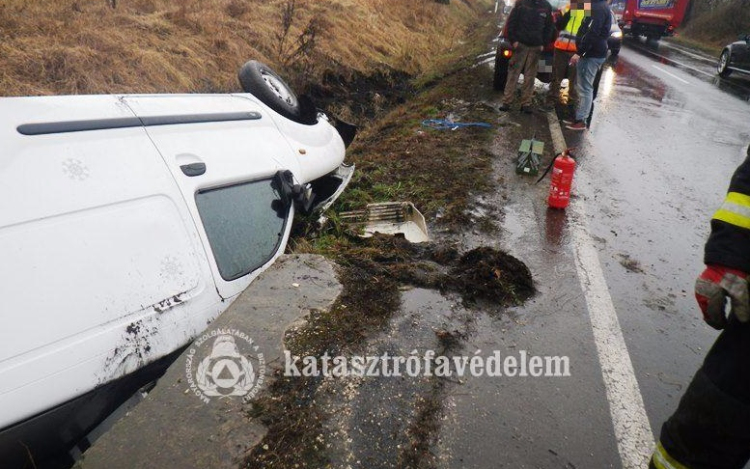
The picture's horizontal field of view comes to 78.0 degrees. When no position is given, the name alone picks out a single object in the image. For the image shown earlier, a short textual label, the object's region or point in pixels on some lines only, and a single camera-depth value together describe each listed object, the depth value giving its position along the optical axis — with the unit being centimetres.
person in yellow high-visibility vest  743
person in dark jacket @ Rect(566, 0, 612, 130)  685
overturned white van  166
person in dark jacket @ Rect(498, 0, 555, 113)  740
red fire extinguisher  448
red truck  2105
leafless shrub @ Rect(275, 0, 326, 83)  845
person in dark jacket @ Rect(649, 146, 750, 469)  159
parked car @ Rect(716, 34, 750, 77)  1253
